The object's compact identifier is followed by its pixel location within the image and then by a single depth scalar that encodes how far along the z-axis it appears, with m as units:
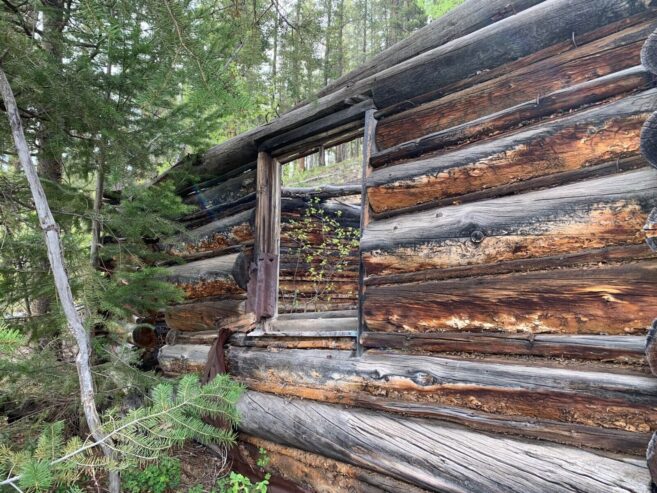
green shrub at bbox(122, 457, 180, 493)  3.61
